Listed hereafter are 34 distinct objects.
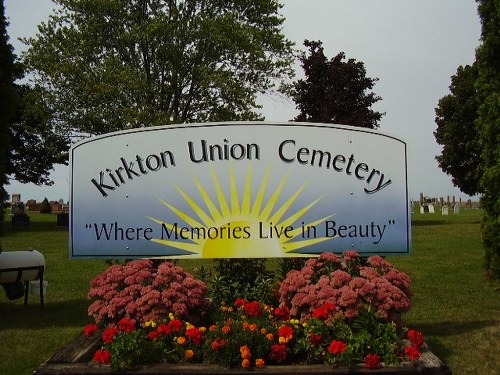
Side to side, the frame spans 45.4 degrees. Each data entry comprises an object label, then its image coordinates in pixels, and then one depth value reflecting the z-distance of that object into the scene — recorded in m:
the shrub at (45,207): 55.22
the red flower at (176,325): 5.32
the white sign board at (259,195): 6.71
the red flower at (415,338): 5.18
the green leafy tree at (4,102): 10.79
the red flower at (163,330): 5.26
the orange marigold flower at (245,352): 4.82
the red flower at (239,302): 6.22
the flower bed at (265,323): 4.93
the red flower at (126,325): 5.32
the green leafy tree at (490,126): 9.20
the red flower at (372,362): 4.75
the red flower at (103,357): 4.87
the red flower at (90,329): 5.66
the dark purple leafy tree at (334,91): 37.59
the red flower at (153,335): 5.18
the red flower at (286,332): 5.15
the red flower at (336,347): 4.80
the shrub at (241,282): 6.74
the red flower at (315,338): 5.05
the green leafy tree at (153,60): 30.27
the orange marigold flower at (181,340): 5.11
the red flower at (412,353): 4.90
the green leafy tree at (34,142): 32.00
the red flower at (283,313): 5.92
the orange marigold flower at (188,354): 4.98
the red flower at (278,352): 5.01
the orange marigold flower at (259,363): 4.80
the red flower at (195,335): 5.15
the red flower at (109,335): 5.17
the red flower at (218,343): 4.92
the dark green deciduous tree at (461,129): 36.03
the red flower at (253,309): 5.84
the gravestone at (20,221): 32.07
